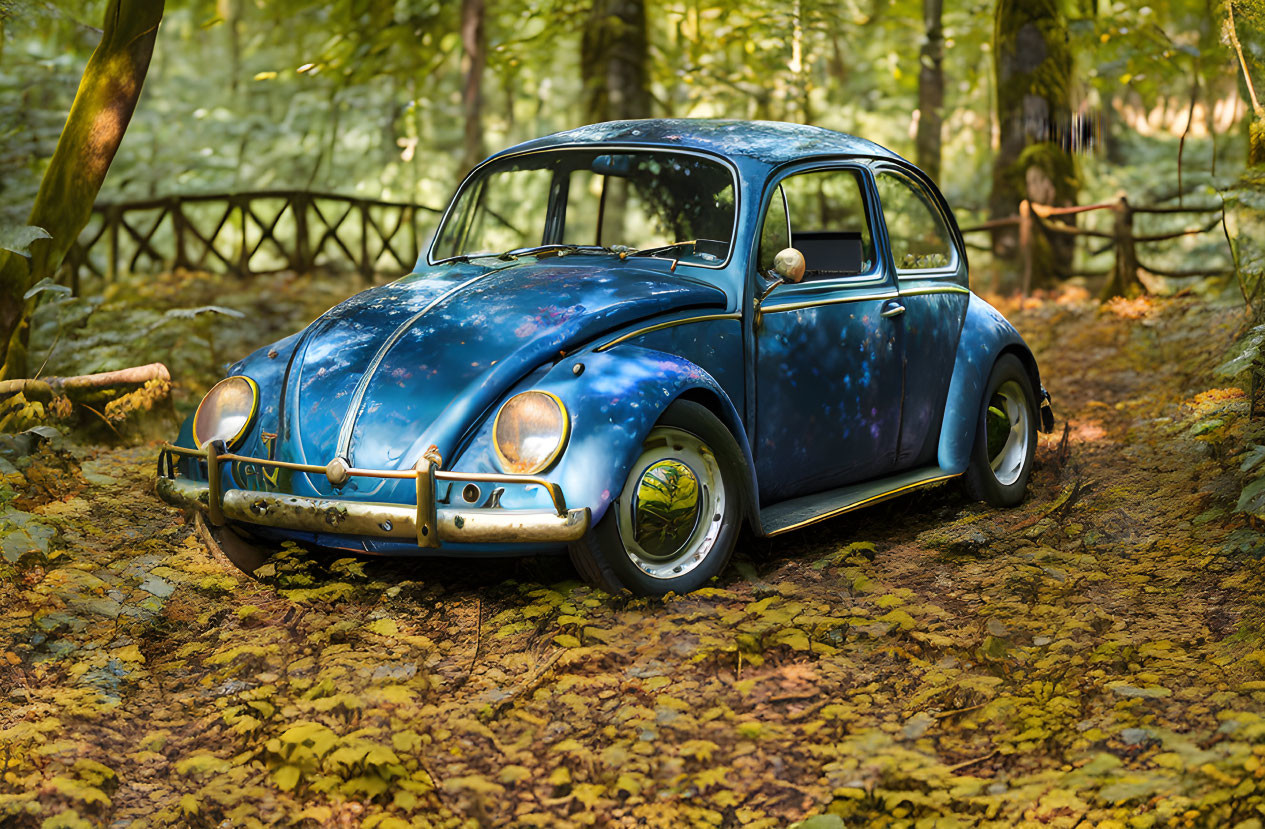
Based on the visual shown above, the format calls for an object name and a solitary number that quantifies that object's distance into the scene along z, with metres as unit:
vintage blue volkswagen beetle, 3.87
